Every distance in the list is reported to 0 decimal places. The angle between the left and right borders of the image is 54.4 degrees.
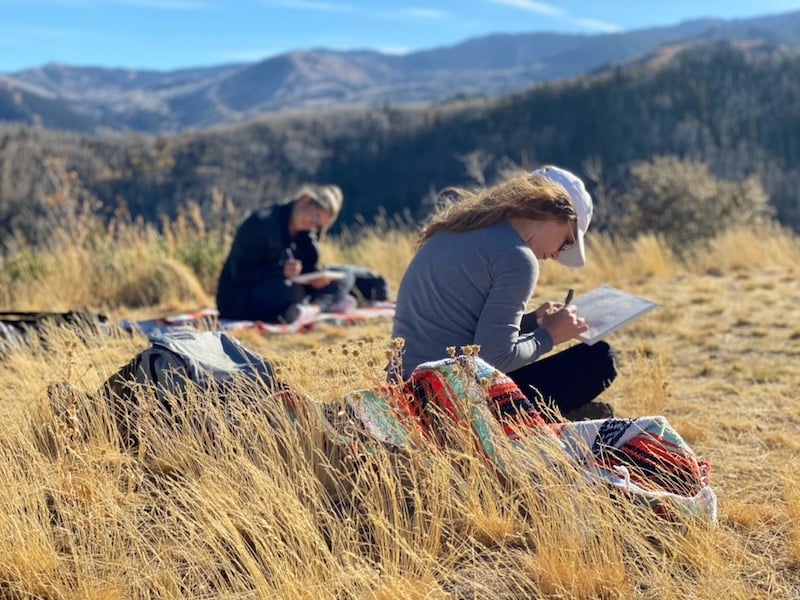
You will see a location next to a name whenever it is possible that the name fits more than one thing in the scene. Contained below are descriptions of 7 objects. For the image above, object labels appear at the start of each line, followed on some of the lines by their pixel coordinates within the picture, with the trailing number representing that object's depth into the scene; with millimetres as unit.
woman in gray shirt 2367
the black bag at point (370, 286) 5793
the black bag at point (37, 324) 3682
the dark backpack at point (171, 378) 2365
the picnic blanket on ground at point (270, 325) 4746
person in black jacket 4914
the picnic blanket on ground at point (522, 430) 2010
